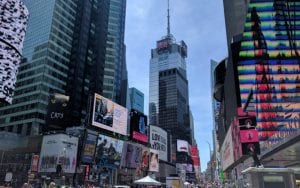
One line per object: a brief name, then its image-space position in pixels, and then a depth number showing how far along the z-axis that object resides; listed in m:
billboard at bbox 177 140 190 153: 98.12
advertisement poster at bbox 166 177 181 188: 32.19
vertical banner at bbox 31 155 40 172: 38.68
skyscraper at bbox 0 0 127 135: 70.27
